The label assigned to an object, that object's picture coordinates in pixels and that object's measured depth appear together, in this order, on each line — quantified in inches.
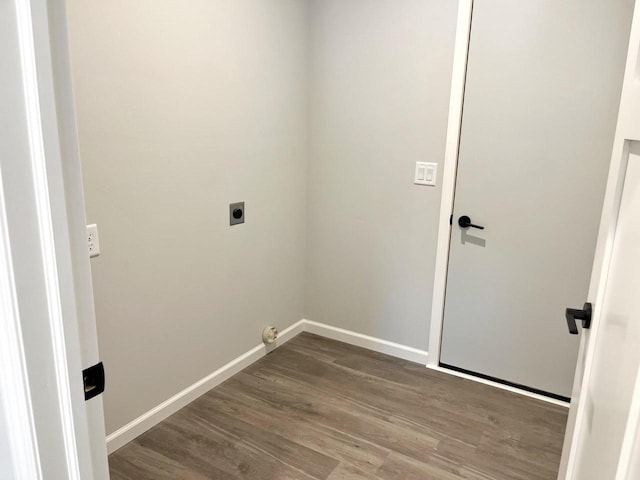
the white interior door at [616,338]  28.5
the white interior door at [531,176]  84.8
